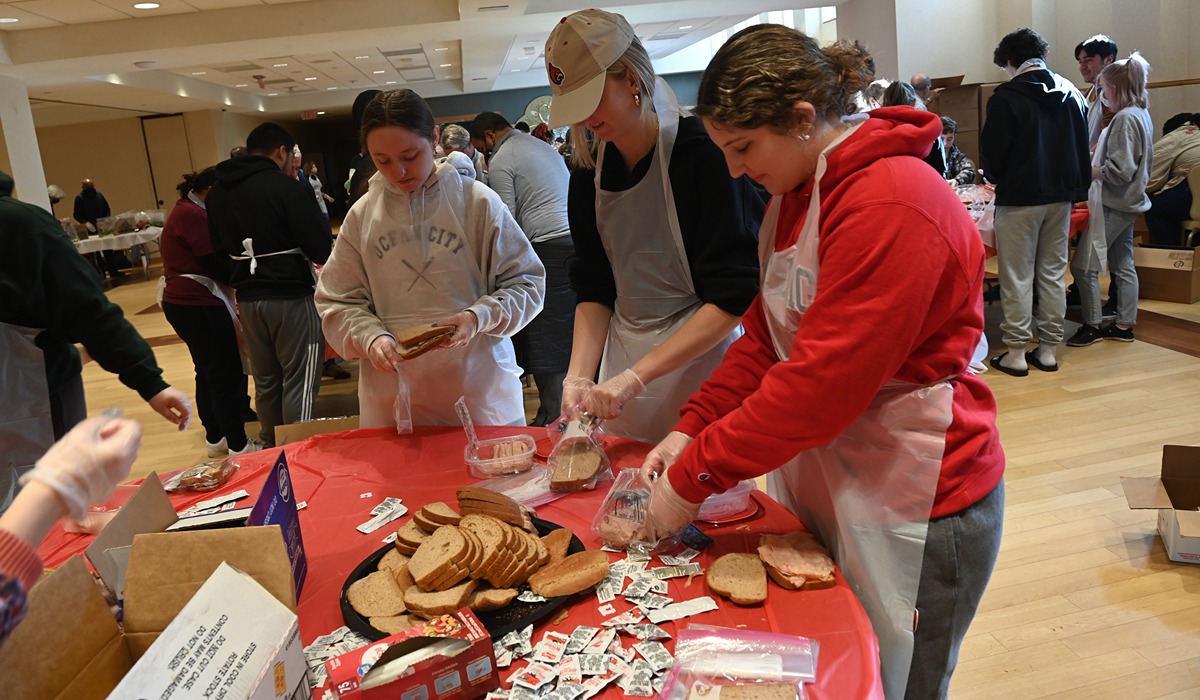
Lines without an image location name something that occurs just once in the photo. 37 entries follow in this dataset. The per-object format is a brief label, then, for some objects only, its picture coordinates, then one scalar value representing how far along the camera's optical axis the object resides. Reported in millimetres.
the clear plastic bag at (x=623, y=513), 1346
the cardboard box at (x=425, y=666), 938
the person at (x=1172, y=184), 5895
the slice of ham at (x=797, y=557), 1188
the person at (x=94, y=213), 13477
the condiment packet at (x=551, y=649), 1052
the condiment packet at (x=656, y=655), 1024
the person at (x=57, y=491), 565
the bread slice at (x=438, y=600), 1140
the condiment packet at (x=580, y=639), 1068
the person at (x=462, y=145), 5270
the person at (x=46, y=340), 1857
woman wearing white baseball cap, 1639
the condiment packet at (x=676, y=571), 1240
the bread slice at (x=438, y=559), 1177
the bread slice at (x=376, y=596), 1189
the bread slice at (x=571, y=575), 1180
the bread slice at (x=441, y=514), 1360
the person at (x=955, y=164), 5551
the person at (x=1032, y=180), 4320
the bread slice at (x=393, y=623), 1140
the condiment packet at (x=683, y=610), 1131
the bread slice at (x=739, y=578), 1154
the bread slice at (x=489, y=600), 1158
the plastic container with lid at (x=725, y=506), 1429
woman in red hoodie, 1063
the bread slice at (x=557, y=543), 1299
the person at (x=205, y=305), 4125
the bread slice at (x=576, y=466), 1606
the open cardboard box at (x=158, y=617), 822
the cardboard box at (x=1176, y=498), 2613
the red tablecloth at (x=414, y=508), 1070
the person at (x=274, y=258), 3646
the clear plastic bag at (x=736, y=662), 979
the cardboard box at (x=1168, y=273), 5727
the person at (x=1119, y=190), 4848
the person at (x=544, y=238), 4230
